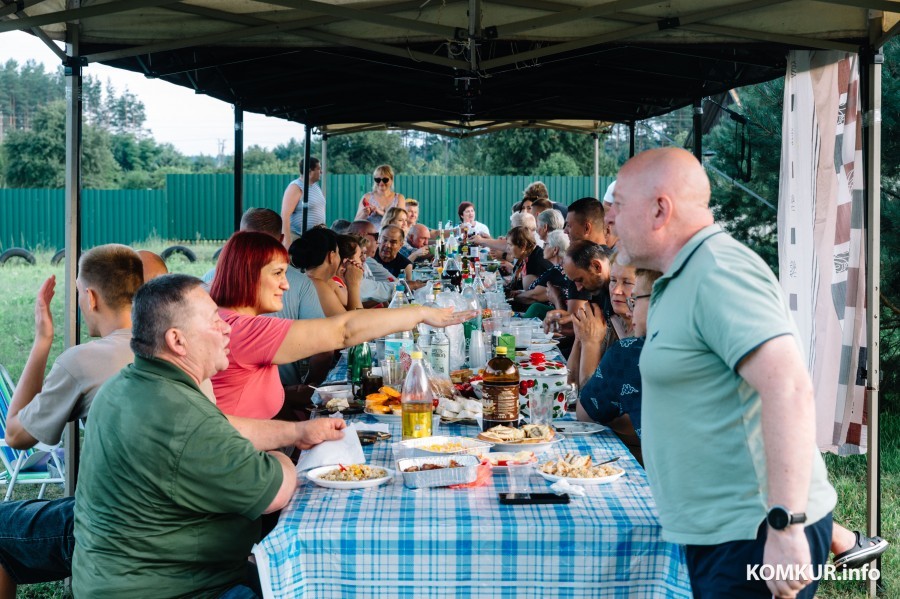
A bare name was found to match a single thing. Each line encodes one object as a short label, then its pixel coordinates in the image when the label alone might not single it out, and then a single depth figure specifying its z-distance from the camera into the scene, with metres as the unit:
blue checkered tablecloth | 2.08
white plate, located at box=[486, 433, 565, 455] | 2.69
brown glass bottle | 2.91
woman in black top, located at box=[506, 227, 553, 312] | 7.91
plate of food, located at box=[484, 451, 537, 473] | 2.55
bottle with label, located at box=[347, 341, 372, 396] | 3.97
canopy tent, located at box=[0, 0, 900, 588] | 4.00
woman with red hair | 3.25
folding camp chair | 4.31
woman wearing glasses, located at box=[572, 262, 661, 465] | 2.90
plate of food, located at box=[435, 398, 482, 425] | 3.16
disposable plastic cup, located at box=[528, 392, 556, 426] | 2.92
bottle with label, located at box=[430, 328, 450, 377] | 3.72
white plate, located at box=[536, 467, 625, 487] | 2.36
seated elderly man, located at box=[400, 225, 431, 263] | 10.68
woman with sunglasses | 11.44
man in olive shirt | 2.21
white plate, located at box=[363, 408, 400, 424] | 3.24
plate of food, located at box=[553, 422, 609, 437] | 2.98
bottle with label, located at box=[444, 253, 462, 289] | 7.50
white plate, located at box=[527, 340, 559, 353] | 4.61
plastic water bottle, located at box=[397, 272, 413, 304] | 6.83
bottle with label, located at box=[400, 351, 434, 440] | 2.88
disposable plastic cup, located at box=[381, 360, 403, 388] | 3.67
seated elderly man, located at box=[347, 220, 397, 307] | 7.16
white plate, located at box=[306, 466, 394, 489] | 2.35
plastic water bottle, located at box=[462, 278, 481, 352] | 4.61
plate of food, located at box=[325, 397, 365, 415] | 3.35
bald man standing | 1.67
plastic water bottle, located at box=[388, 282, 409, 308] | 6.16
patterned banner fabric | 4.34
